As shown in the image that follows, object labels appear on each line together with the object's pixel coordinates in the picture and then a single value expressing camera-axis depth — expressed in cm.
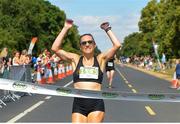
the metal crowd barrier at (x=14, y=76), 1238
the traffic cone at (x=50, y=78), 2093
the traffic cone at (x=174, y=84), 1753
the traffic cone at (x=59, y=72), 2663
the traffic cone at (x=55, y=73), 2437
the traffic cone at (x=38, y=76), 1798
